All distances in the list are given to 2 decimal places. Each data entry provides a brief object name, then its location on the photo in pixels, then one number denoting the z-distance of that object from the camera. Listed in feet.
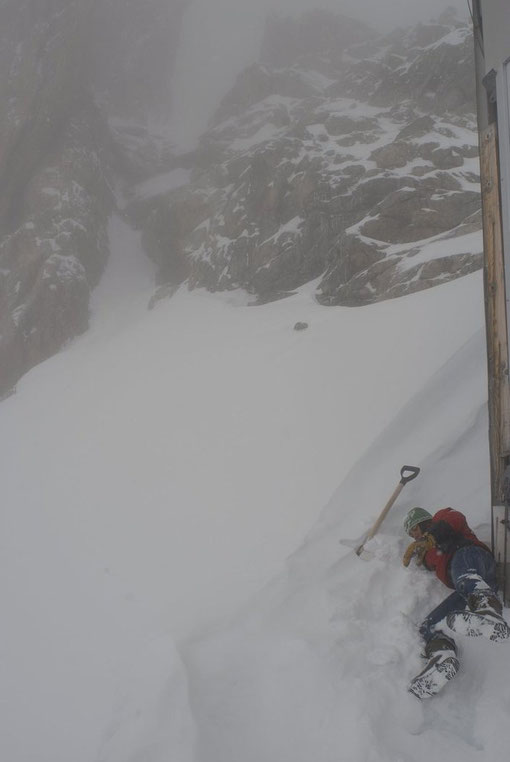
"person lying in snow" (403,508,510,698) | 10.28
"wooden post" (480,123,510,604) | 11.66
